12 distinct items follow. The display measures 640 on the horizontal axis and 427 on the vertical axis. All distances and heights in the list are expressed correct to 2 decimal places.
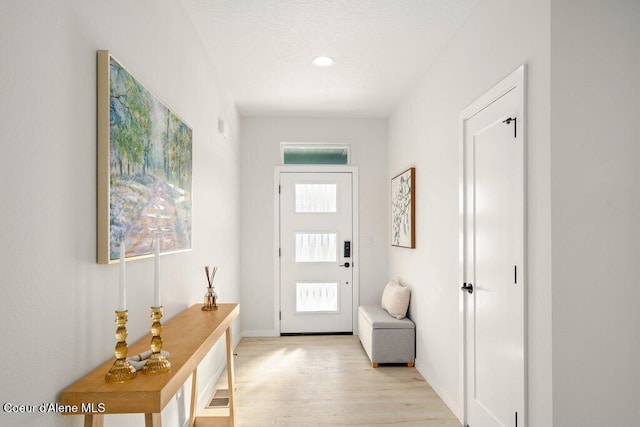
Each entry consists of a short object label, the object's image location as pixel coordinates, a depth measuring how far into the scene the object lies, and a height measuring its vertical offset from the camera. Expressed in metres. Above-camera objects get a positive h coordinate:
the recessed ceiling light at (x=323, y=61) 3.14 +1.27
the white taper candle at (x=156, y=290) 1.38 -0.27
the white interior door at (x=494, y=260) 1.88 -0.25
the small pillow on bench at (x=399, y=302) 3.84 -0.87
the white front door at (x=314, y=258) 4.80 -0.53
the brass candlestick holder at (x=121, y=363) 1.22 -0.48
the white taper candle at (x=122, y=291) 1.21 -0.24
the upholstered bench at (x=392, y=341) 3.67 -1.20
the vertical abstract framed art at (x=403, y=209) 3.72 +0.06
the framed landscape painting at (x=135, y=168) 1.40 +0.21
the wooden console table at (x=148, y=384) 1.14 -0.55
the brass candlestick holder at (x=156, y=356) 1.30 -0.49
